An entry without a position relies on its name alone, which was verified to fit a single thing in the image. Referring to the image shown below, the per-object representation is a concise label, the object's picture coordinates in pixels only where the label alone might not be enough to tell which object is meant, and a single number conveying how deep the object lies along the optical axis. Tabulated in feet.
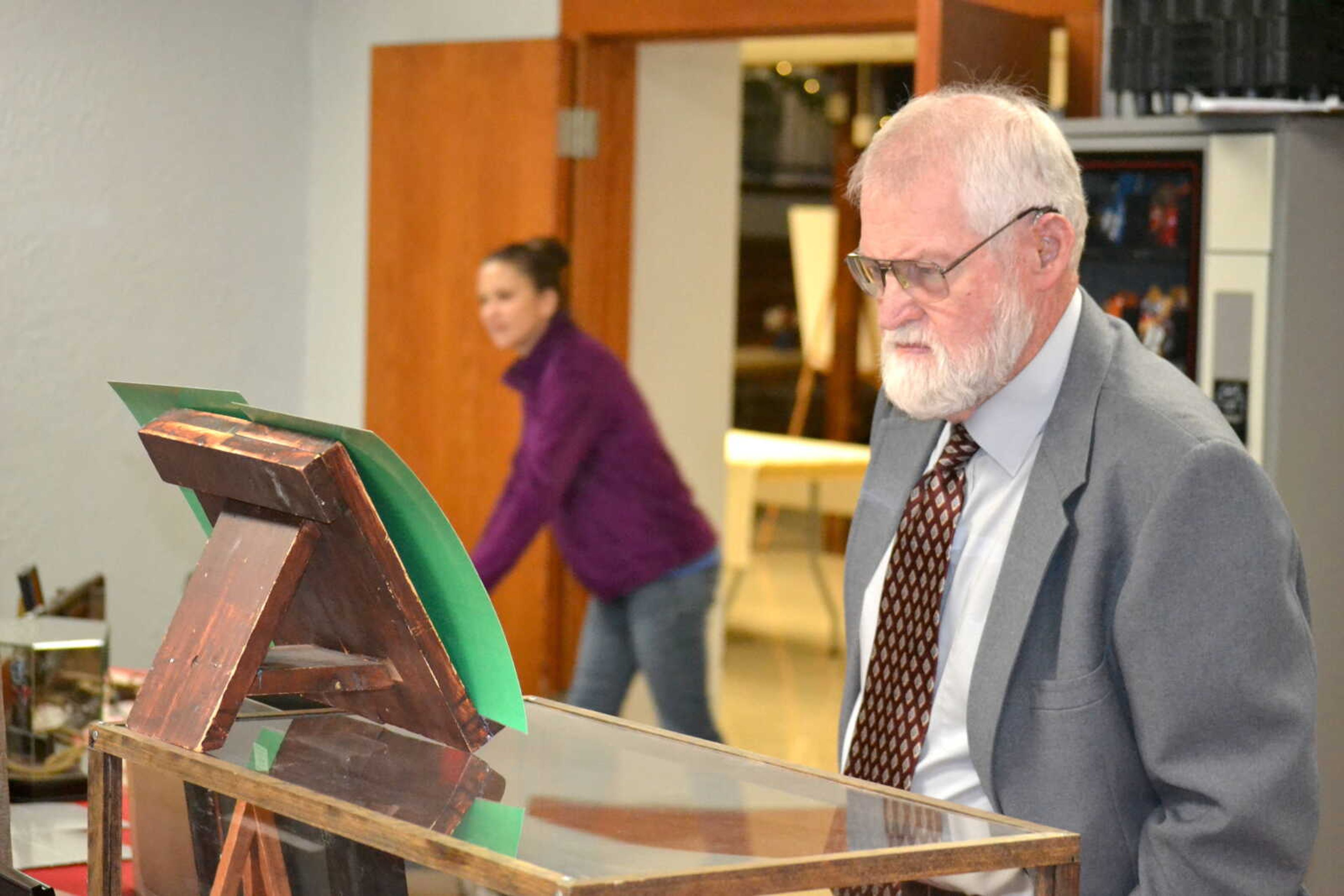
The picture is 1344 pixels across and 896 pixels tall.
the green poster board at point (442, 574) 10.65
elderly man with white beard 11.27
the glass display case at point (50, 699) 13.66
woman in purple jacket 19.21
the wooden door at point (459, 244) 26.12
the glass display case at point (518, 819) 10.05
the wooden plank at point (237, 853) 10.68
